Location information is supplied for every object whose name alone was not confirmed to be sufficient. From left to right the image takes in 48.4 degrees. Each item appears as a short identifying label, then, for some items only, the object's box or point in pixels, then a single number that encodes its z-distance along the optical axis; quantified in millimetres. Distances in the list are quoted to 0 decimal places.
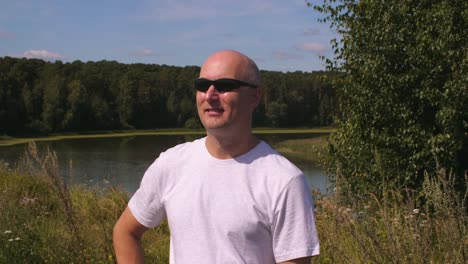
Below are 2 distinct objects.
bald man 1486
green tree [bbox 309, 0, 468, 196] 6746
